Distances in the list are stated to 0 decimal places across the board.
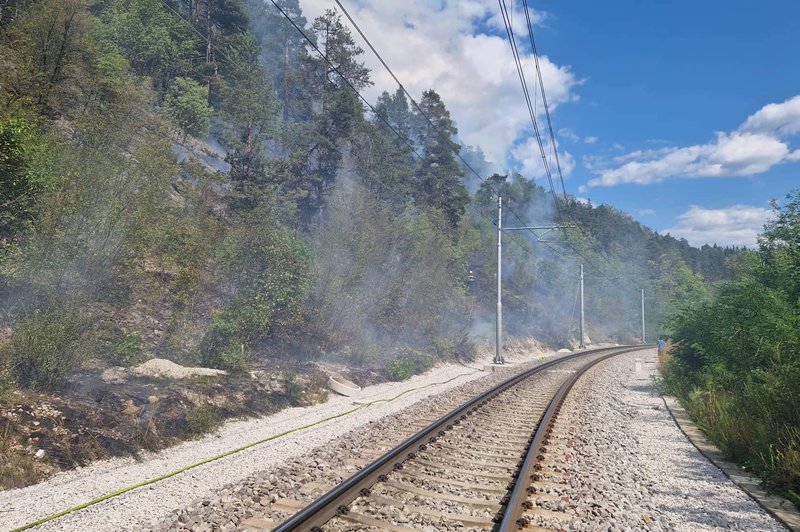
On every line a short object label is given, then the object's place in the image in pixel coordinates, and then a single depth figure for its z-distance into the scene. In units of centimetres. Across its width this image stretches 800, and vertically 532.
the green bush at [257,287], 1530
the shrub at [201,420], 1018
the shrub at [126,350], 1231
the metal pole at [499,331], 2597
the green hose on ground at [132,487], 551
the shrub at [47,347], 959
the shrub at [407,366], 2017
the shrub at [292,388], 1394
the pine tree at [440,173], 4566
